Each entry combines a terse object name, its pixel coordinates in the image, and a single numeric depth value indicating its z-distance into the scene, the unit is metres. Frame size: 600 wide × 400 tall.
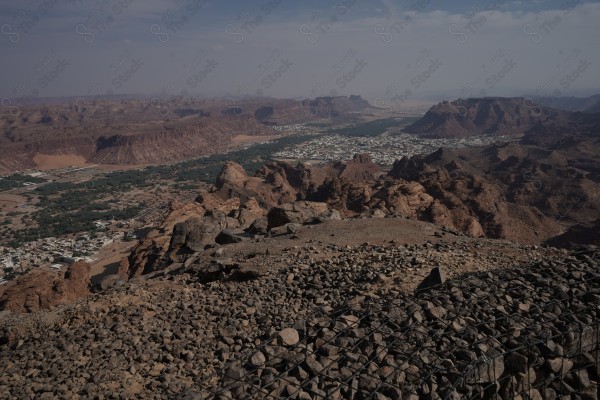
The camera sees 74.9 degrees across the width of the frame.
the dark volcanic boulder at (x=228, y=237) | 19.05
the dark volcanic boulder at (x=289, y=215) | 21.33
